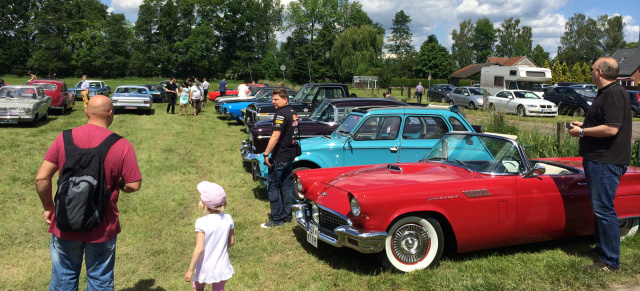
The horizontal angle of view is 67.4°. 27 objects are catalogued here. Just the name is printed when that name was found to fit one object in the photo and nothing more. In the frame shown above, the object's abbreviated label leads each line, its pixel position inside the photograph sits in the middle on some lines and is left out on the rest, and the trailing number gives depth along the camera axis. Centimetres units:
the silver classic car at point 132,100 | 2158
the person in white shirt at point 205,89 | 2806
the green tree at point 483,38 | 11156
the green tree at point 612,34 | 8862
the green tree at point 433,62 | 8225
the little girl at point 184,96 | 2164
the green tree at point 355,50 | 6856
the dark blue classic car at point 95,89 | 2787
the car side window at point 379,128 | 778
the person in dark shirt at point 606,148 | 456
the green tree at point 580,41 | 8862
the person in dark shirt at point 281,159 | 646
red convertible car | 465
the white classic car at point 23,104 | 1616
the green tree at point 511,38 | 11025
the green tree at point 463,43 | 11244
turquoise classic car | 771
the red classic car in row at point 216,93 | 3006
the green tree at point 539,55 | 10612
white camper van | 3100
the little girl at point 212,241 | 356
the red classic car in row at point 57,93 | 2055
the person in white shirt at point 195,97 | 2236
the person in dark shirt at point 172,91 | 2230
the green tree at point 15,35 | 7262
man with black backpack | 315
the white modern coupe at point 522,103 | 2314
